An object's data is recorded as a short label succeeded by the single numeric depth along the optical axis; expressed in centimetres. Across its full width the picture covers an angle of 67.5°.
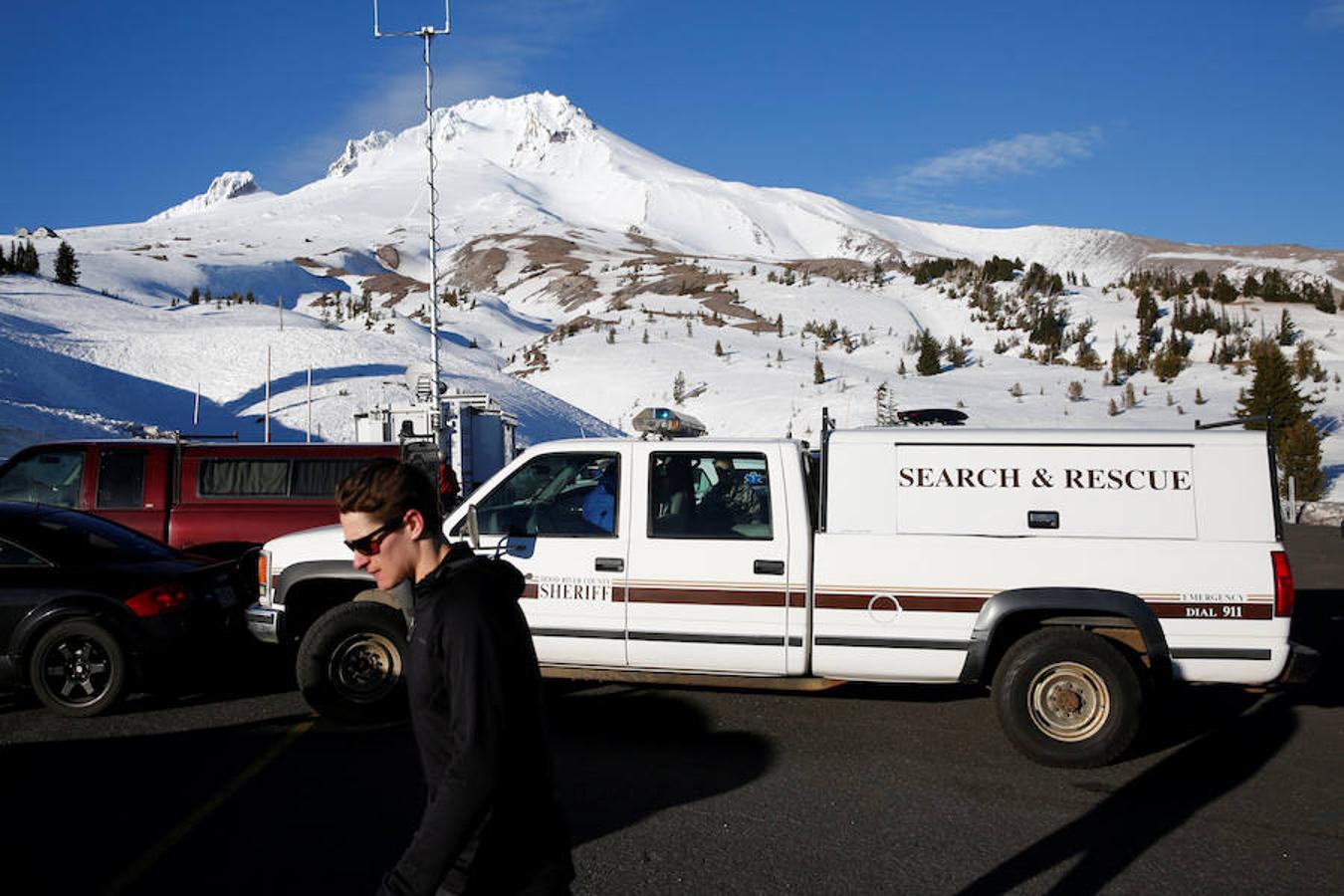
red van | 952
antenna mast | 1900
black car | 660
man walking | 210
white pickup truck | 581
